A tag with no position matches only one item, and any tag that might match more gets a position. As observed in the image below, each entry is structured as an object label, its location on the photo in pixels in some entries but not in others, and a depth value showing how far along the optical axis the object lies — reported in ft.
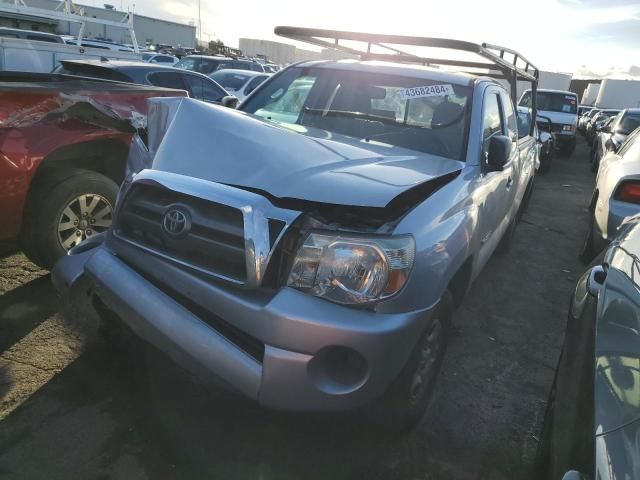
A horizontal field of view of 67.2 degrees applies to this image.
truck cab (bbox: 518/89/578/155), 43.39
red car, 10.01
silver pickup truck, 6.00
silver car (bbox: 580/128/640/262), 13.96
